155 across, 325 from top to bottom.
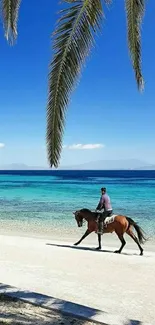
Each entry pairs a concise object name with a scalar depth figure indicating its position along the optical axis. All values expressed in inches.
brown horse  497.4
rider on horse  487.4
